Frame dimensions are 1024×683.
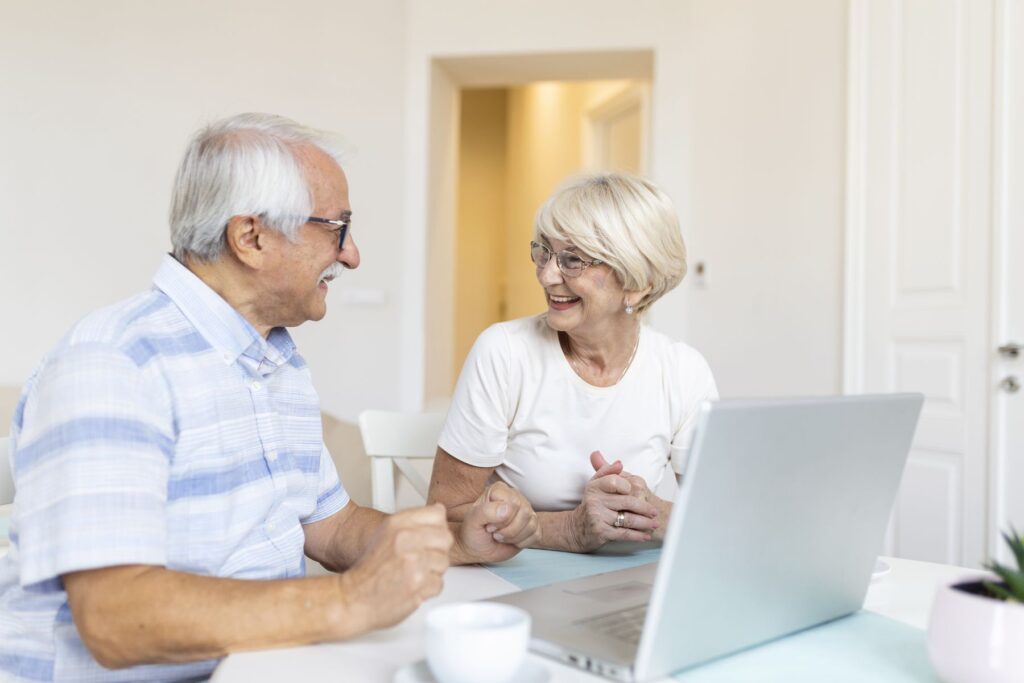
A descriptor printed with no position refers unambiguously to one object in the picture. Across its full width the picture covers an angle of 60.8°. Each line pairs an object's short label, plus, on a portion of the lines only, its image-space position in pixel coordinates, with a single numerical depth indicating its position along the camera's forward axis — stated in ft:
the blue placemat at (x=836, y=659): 2.52
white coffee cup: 2.20
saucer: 2.37
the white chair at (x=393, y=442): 5.89
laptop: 2.20
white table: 2.50
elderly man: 2.68
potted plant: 2.23
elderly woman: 5.02
